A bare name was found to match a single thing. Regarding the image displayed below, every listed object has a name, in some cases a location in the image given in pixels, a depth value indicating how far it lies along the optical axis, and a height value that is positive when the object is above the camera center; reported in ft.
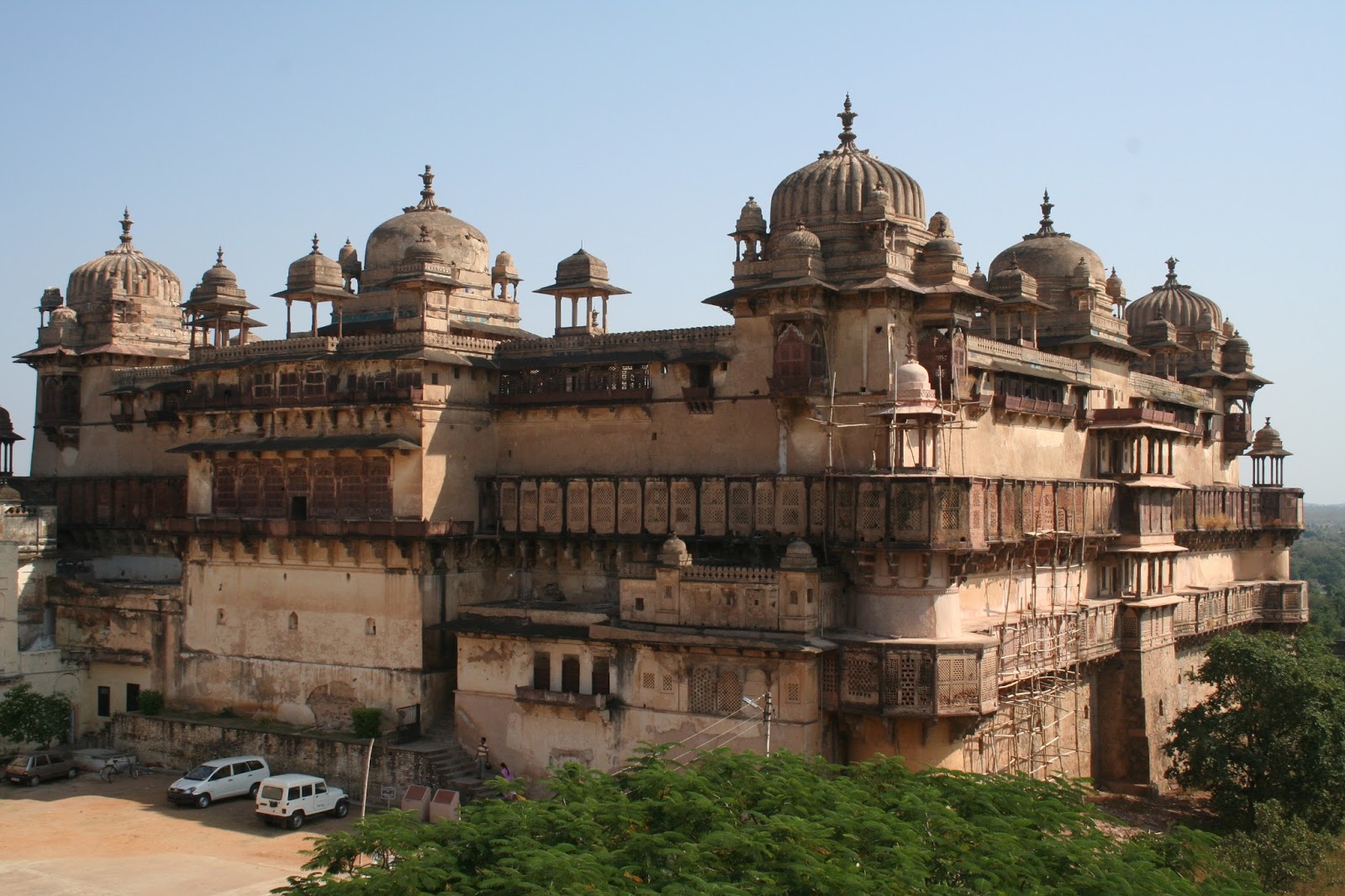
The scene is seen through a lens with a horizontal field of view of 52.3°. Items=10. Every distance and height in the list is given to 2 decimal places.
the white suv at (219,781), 110.22 -20.80
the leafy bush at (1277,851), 93.15 -21.68
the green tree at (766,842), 60.90 -14.85
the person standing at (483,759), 108.99 -18.28
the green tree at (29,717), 125.80 -17.86
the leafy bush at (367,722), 114.93 -16.26
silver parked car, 120.37 -21.54
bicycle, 121.70 -21.68
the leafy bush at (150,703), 129.49 -16.74
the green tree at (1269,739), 109.50 -16.54
